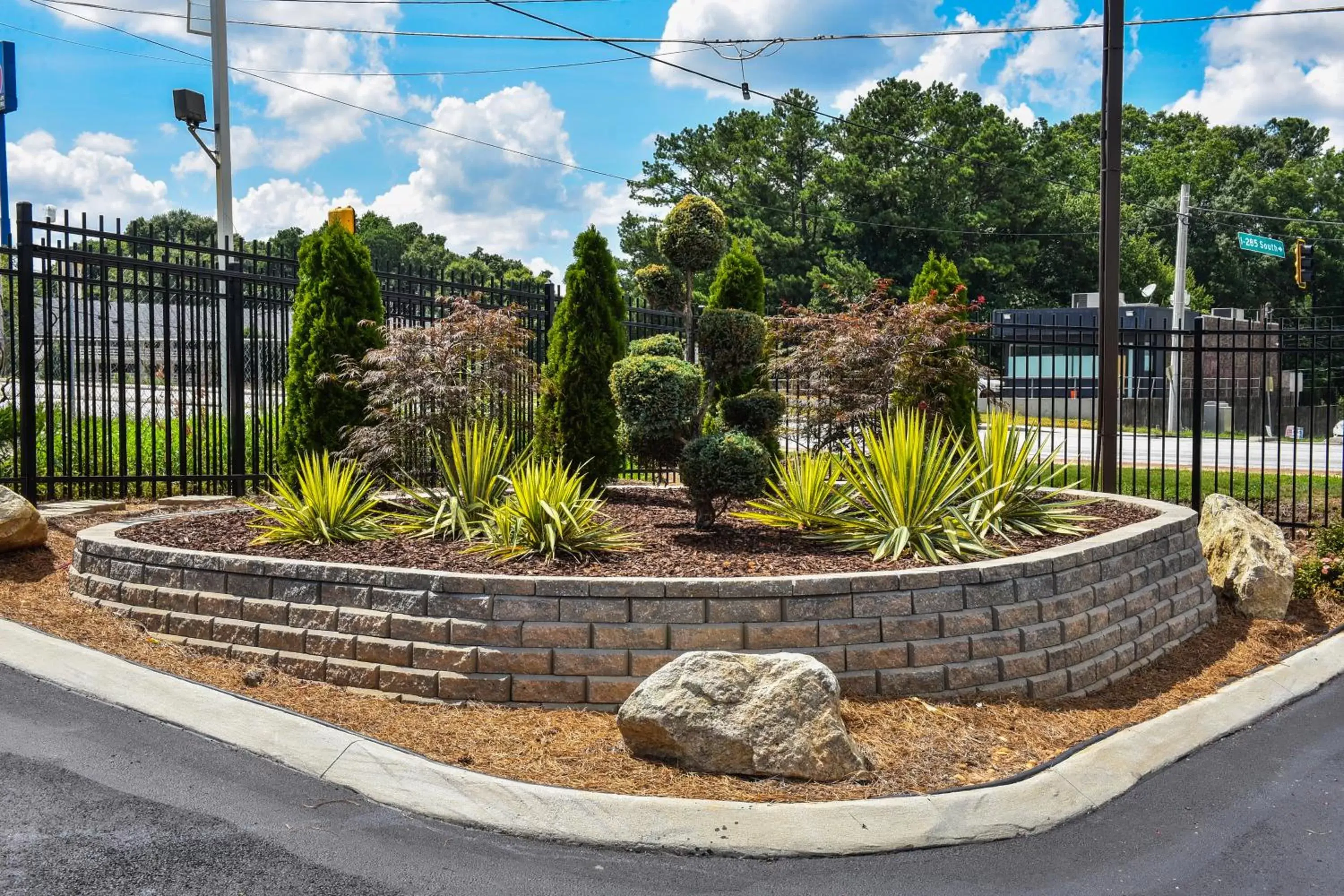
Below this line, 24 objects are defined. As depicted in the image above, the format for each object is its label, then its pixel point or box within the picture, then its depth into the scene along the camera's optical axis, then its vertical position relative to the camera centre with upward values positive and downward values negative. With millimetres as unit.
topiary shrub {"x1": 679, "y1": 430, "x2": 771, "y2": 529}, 7055 -302
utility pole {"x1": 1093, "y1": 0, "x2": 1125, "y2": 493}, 9328 +1645
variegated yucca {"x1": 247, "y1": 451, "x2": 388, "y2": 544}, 6879 -591
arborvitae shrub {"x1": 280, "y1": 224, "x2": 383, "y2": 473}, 8930 +736
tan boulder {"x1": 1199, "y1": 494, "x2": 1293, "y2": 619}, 8242 -1140
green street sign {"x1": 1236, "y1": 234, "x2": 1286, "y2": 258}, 28719 +4892
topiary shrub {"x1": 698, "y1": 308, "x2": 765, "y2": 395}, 8195 +622
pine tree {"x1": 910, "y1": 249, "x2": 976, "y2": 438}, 10213 +1203
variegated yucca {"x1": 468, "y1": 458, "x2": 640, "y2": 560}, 6250 -619
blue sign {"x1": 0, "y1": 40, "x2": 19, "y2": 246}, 14789 +4684
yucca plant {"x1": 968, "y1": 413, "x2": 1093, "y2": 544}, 7336 -503
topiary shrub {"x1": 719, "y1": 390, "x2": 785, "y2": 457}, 8211 +74
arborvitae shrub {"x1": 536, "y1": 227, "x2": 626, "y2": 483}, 8938 +454
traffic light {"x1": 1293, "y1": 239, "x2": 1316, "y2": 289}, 25625 +3755
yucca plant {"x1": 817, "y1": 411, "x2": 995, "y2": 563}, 6527 -549
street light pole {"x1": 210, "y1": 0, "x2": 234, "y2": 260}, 13805 +4145
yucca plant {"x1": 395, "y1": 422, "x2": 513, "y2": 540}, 7094 -487
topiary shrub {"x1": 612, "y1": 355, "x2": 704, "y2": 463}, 7727 +187
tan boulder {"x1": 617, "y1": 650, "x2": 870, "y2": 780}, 4695 -1348
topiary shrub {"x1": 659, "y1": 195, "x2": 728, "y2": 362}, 8539 +1516
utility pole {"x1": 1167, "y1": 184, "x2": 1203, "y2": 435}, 29312 +3635
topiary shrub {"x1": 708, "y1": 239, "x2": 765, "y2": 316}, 10352 +1353
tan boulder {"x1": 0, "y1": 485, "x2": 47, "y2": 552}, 7242 -685
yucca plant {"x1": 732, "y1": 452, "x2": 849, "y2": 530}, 7309 -544
